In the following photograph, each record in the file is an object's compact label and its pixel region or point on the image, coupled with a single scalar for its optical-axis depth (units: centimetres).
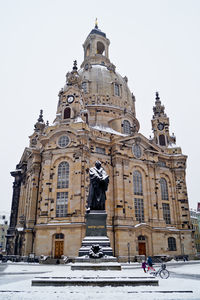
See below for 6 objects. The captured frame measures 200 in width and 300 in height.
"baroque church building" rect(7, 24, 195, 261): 3475
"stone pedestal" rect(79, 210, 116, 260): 1556
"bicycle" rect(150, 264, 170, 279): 1599
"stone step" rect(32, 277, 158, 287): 1166
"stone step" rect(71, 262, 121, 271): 1409
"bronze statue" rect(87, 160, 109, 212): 1714
